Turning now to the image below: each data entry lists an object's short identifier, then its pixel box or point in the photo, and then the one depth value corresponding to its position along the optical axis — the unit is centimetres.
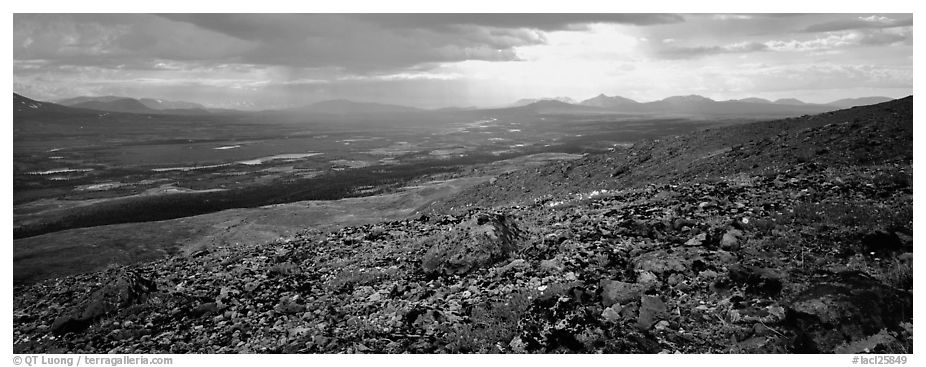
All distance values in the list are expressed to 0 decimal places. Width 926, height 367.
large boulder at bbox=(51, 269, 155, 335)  1372
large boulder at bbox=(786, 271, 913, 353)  868
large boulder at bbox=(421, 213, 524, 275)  1409
